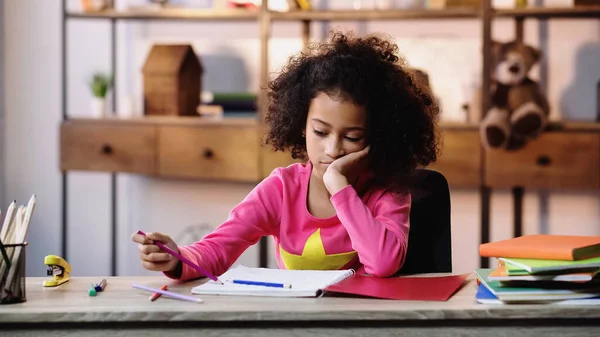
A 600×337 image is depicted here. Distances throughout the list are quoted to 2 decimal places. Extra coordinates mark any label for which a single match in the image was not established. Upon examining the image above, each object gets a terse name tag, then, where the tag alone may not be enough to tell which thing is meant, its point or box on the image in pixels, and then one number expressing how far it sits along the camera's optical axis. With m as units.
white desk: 2.34
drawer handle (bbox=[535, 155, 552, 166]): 5.03
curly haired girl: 2.78
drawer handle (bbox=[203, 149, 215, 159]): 5.49
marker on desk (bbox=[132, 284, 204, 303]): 2.43
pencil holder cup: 2.44
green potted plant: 5.89
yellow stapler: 2.64
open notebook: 2.48
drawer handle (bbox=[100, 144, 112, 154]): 5.69
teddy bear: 4.99
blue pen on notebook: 2.51
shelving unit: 5.05
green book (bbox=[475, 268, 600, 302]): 2.40
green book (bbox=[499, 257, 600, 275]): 2.42
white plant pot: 5.91
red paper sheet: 2.46
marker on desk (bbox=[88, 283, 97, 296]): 2.50
